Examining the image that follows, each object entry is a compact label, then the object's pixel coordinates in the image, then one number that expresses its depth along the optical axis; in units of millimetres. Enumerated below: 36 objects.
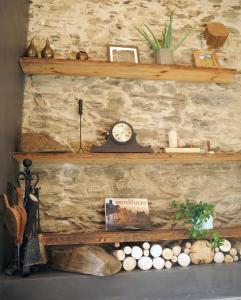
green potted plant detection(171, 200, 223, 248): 2143
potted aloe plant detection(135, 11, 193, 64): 2621
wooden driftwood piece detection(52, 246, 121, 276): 1941
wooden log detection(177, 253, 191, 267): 2146
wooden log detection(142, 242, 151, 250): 2160
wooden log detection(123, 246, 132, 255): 2122
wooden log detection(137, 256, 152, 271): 2080
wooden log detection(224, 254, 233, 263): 2230
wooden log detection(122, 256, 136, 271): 2062
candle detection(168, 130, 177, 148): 2594
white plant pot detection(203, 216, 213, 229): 2258
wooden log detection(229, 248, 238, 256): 2266
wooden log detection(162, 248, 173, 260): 2150
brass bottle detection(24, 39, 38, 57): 2426
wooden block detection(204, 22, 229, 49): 2846
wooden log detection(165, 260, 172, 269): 2120
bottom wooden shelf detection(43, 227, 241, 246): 2068
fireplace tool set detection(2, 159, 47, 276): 1817
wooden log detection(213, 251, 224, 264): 2223
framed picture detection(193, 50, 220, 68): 2789
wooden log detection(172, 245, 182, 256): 2181
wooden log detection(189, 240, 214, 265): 2182
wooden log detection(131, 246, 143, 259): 2113
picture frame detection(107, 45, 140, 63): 2700
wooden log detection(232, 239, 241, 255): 2292
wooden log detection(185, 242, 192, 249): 2229
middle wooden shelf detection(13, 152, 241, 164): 2227
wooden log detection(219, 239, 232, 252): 2270
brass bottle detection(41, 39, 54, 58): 2443
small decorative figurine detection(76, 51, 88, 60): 2482
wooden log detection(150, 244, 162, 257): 2139
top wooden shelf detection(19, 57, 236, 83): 2395
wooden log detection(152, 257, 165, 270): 2102
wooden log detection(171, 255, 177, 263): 2160
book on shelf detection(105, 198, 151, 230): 2326
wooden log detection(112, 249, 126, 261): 2080
